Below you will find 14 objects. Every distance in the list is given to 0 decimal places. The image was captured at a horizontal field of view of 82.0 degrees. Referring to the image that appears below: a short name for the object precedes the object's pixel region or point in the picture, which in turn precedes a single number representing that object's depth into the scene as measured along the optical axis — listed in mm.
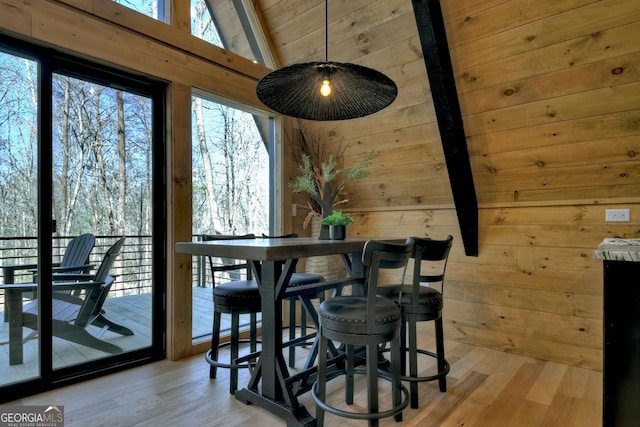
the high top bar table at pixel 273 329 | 1899
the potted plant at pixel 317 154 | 3914
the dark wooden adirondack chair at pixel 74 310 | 2311
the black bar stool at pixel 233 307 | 2246
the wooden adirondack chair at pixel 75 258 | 2395
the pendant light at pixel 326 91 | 1978
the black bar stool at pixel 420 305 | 2092
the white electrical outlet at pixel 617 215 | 2597
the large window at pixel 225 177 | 3199
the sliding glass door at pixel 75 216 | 2273
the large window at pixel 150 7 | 2746
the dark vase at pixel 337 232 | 2406
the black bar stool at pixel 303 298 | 2486
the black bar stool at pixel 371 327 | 1691
